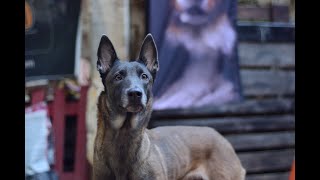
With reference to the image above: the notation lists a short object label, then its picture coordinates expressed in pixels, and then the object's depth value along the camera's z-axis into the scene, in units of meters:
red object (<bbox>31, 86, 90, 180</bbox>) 4.75
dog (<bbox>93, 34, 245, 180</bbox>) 2.56
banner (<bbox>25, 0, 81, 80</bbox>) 4.38
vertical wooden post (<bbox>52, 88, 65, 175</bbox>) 4.75
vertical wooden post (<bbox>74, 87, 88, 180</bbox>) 4.76
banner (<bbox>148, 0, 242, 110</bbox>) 4.42
